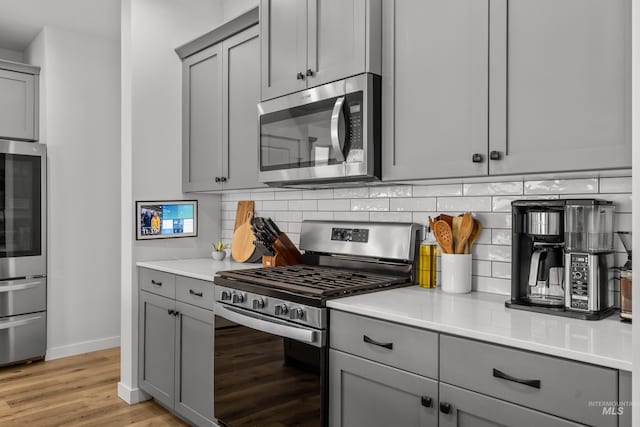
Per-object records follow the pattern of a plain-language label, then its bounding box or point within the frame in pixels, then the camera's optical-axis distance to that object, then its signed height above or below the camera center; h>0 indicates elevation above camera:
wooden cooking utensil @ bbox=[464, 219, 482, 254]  2.08 -0.11
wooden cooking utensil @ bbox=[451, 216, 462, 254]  2.11 -0.09
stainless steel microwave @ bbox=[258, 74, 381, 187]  2.08 +0.34
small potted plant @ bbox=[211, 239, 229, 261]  3.31 -0.30
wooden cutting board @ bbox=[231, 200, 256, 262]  3.15 -0.21
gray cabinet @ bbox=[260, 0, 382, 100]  2.07 +0.77
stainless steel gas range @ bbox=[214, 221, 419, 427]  1.89 -0.47
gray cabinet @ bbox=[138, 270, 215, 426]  2.54 -0.84
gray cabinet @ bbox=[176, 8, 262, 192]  2.86 +0.63
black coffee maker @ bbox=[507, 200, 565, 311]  1.70 -0.16
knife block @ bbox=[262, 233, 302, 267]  2.74 -0.27
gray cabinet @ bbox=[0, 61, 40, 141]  3.95 +0.85
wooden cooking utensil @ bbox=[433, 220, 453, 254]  2.08 -0.11
